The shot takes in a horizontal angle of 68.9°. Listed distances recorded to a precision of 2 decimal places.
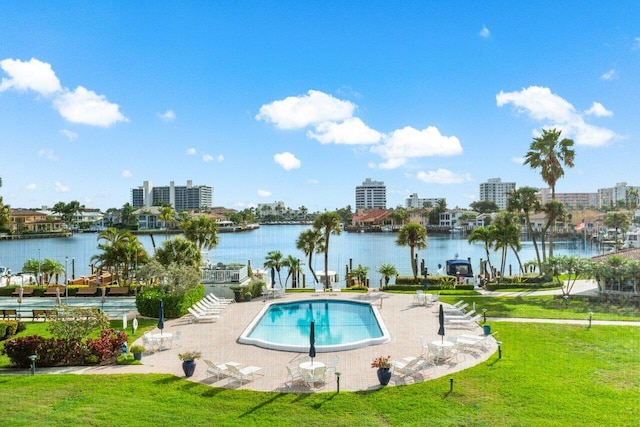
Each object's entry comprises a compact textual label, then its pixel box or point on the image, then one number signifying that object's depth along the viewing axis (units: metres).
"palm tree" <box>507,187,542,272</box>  40.34
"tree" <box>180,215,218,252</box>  41.73
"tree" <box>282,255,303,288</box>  39.71
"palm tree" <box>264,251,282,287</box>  39.33
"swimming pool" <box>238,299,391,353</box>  17.98
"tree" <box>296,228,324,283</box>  39.91
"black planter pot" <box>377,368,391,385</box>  13.29
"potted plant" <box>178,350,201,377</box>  14.15
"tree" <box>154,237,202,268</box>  28.80
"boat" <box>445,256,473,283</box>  38.88
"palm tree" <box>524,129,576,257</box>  39.94
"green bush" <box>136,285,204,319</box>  23.67
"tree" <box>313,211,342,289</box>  38.69
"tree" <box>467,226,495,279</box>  39.50
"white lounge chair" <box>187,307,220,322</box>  22.77
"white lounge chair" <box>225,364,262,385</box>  13.67
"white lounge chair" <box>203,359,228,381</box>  13.91
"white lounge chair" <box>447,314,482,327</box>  21.31
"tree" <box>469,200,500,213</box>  172.62
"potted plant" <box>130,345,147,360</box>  15.94
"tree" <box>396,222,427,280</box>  36.12
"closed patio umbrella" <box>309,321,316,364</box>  14.22
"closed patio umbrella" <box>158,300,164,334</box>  18.40
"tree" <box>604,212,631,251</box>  80.06
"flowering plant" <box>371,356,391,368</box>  13.34
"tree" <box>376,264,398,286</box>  37.79
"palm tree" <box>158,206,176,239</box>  53.81
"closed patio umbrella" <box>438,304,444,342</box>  16.47
